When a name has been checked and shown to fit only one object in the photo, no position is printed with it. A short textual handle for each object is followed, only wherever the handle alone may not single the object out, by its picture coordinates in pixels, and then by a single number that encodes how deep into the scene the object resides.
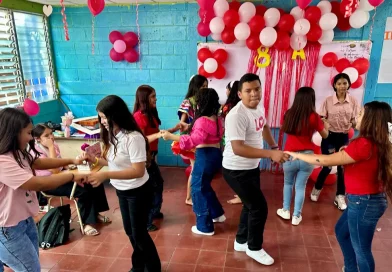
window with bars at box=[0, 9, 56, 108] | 3.84
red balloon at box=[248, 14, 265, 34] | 3.73
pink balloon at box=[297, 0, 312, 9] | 3.07
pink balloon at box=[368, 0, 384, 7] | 3.21
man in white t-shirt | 2.10
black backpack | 2.80
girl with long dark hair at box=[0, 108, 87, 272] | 1.51
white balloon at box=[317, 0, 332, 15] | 3.69
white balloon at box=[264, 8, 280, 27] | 3.71
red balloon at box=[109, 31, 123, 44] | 4.29
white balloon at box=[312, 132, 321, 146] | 3.86
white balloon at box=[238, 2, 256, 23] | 3.71
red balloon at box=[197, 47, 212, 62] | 4.12
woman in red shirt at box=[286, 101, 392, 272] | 1.69
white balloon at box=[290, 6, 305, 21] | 3.75
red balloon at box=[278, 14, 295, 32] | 3.71
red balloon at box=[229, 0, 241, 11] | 3.88
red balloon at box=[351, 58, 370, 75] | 3.79
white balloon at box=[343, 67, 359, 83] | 3.81
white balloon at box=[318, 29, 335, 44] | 3.74
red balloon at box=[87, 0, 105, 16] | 2.79
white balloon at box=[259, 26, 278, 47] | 3.72
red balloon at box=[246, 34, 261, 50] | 3.88
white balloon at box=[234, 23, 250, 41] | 3.75
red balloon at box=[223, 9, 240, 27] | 3.72
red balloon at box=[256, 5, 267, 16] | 3.88
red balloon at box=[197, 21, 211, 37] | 3.95
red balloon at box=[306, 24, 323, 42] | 3.70
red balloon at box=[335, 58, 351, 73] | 3.87
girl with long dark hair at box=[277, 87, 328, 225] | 2.75
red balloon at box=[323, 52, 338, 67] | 3.89
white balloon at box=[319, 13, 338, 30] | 3.62
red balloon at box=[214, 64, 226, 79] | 4.16
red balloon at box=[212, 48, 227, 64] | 4.11
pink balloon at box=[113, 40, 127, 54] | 4.27
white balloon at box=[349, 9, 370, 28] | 3.63
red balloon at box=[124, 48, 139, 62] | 4.38
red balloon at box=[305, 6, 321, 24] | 3.65
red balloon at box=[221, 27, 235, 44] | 3.89
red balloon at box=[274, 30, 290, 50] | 3.80
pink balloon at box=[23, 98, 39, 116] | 3.69
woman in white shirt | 1.86
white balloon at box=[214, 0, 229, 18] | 3.74
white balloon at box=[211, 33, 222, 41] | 4.01
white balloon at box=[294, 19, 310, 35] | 3.62
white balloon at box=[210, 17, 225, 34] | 3.79
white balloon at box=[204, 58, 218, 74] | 4.04
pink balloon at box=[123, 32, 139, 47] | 4.30
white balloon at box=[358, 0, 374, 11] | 3.58
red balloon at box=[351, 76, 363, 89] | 3.91
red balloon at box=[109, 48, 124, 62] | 4.39
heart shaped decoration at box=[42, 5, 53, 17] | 3.93
